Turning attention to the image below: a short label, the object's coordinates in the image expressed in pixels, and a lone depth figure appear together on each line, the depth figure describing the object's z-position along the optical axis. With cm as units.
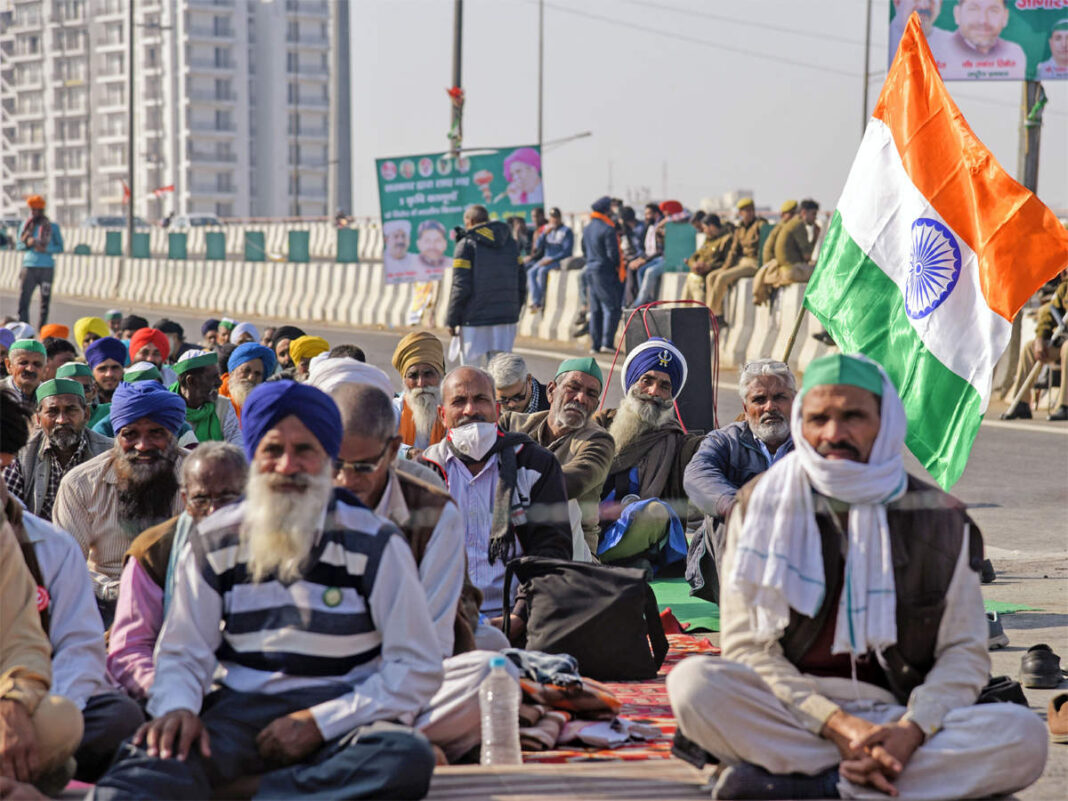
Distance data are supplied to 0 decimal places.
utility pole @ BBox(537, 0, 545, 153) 5334
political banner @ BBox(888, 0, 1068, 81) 1956
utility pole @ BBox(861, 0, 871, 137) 3705
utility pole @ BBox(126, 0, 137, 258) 4010
